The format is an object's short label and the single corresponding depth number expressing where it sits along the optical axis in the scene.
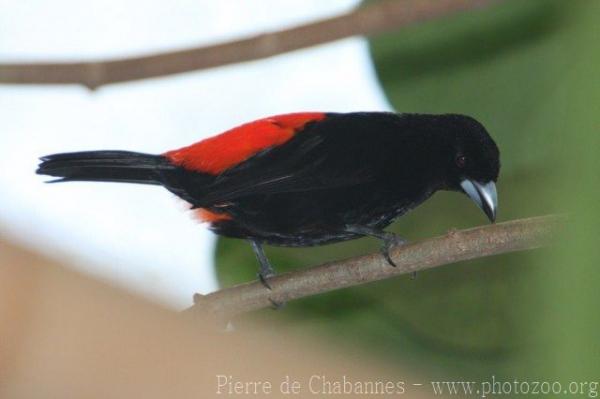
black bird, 5.16
